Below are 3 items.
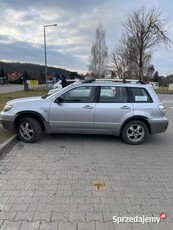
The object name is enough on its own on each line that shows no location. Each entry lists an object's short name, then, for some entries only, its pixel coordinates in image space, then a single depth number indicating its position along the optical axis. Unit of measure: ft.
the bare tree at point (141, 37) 58.14
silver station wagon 13.85
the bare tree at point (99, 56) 103.11
